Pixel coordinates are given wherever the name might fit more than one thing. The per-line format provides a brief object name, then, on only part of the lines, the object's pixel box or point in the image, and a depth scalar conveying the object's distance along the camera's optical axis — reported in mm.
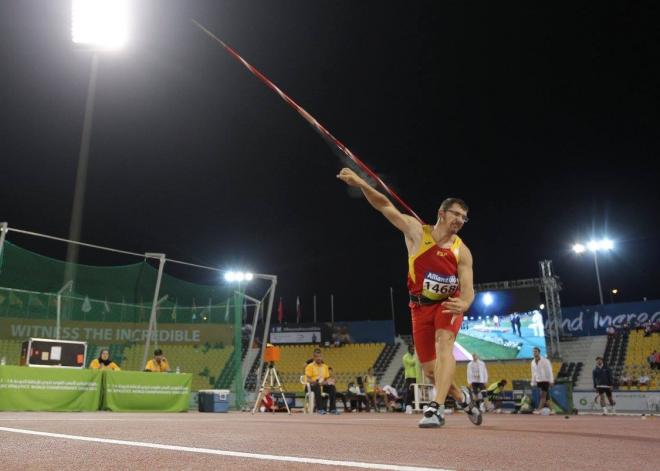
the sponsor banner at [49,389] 9266
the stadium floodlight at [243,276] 14586
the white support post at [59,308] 12125
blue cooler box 12766
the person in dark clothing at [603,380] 14680
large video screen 27031
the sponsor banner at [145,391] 10867
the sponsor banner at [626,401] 17547
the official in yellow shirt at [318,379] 14609
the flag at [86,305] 12505
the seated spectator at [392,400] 17844
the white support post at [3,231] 10281
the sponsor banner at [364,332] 33062
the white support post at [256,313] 15764
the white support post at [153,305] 12656
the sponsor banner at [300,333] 34438
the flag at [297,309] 38678
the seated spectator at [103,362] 11898
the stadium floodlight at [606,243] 32375
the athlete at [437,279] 4480
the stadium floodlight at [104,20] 10641
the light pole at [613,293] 44719
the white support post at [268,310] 15430
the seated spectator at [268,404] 15555
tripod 12713
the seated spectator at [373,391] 18188
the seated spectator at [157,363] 12531
